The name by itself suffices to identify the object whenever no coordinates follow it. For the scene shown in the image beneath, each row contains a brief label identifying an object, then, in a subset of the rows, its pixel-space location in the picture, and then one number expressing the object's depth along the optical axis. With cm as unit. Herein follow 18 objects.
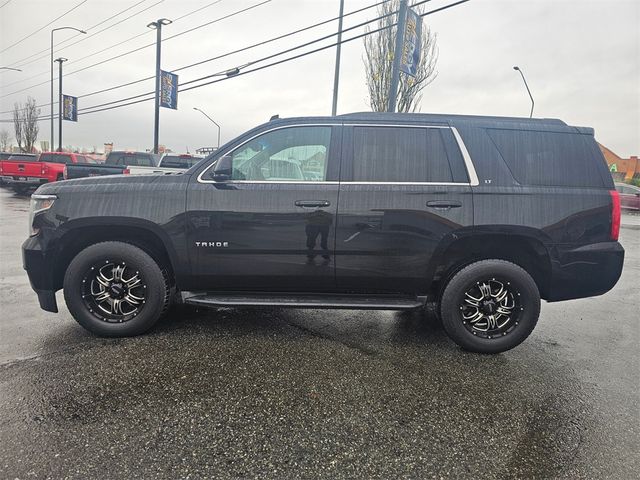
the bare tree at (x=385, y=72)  1950
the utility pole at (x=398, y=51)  931
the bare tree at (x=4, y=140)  6672
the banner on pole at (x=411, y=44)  992
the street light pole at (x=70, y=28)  2452
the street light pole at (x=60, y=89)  2905
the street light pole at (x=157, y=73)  1930
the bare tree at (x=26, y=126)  5384
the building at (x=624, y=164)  5516
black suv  340
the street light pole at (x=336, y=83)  1495
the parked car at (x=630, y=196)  2047
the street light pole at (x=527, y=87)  2428
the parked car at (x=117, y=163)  1293
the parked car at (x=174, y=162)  1394
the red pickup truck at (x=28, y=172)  1581
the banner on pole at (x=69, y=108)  2994
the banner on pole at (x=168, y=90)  2009
